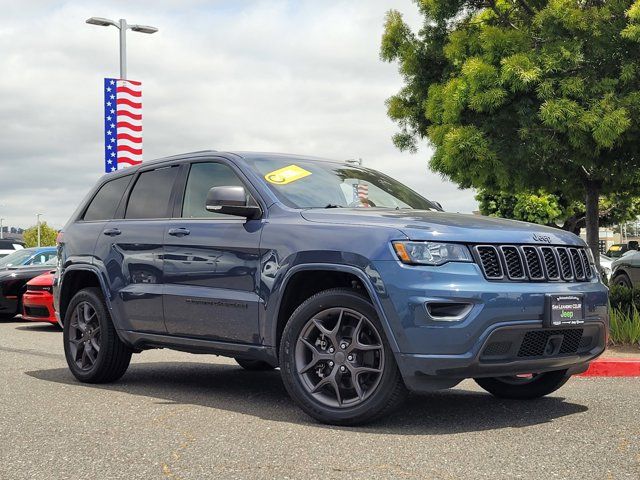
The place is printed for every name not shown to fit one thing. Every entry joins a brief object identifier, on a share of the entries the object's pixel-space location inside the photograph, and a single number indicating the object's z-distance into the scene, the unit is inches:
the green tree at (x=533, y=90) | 466.0
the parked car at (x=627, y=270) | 624.7
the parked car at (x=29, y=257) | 673.0
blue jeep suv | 216.7
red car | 540.4
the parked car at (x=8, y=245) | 1166.9
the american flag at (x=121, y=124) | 743.7
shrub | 504.1
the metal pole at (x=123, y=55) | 808.3
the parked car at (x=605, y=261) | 1273.4
